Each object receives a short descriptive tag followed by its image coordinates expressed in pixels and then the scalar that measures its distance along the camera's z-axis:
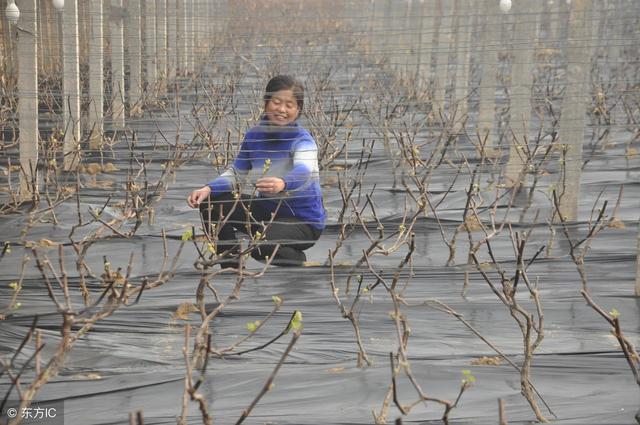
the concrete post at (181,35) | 11.77
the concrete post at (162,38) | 10.26
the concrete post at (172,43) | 12.34
